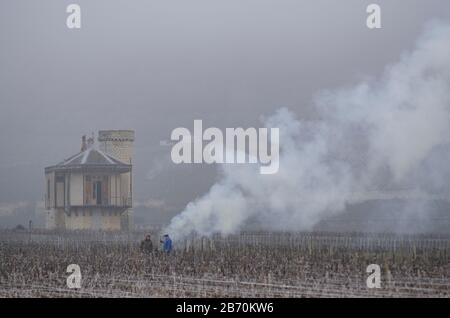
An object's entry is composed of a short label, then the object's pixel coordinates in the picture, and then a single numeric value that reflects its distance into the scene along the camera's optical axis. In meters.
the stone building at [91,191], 73.44
